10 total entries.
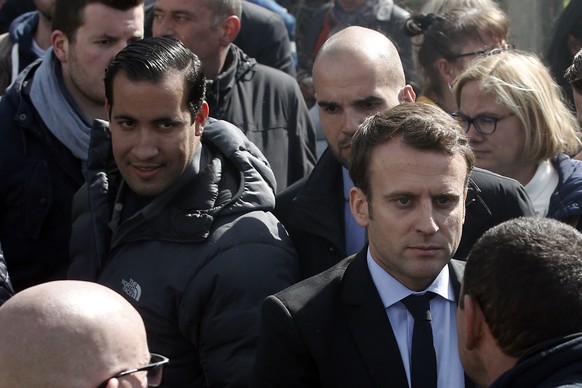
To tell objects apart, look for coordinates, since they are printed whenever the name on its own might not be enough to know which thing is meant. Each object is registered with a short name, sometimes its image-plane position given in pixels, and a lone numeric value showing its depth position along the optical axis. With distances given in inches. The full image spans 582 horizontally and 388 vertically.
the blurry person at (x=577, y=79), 267.4
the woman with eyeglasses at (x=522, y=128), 262.1
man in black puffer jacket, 208.5
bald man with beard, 225.3
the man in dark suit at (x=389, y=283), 187.5
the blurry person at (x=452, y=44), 316.3
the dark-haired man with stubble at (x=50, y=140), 268.8
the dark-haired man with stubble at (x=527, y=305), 149.7
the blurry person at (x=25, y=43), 336.4
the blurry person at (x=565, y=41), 349.8
